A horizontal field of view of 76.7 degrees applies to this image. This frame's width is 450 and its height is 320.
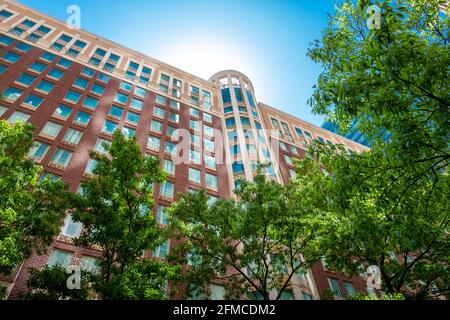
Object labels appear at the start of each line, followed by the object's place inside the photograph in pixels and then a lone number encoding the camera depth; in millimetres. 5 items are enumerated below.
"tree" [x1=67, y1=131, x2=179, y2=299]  10508
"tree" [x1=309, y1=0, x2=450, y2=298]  6531
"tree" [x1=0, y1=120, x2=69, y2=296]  9352
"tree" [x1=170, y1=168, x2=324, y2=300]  13961
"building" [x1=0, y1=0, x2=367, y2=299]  23453
